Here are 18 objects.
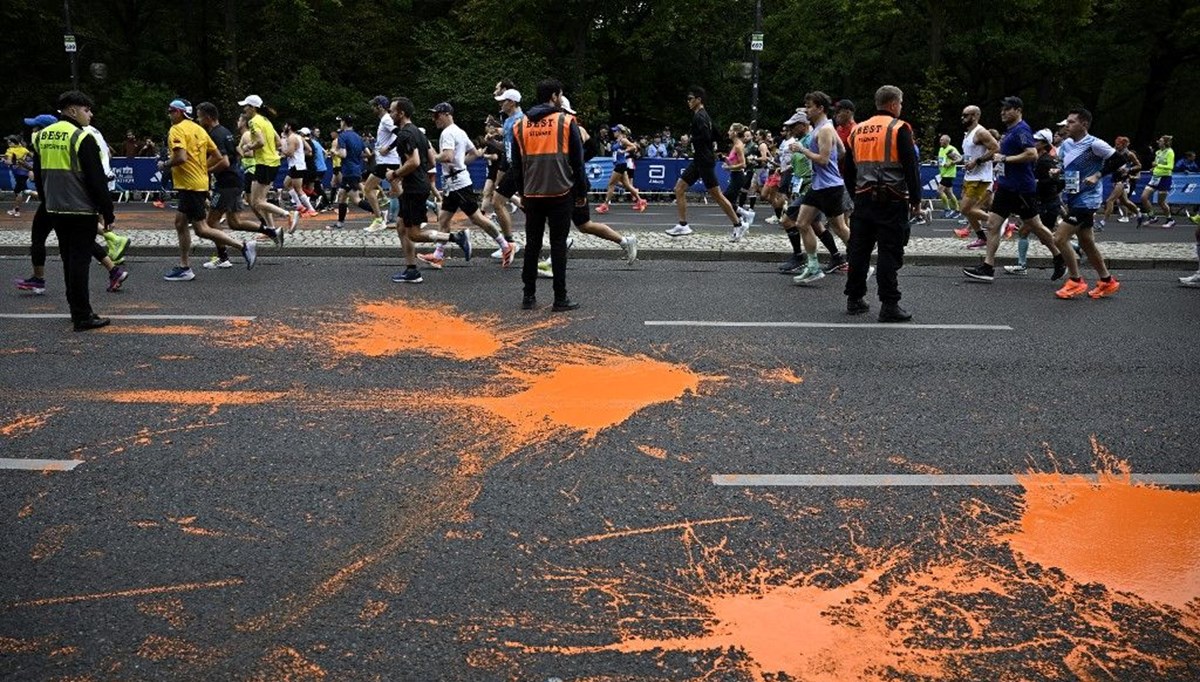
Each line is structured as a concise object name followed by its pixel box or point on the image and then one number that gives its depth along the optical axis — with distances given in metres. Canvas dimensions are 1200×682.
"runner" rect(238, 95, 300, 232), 14.57
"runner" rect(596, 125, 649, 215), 21.58
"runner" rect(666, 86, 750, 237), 14.19
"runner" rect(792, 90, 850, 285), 11.22
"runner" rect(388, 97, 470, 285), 11.14
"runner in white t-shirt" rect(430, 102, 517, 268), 12.35
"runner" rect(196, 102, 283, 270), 12.13
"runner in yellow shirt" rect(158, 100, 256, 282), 11.16
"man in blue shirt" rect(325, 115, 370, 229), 18.27
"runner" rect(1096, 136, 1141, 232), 20.84
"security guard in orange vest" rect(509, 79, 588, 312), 9.19
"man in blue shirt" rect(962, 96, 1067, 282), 11.25
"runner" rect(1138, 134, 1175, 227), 22.02
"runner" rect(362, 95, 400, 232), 13.97
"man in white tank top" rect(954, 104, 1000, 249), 13.08
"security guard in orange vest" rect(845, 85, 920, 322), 8.88
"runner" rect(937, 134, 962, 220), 20.57
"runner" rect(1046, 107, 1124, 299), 10.57
